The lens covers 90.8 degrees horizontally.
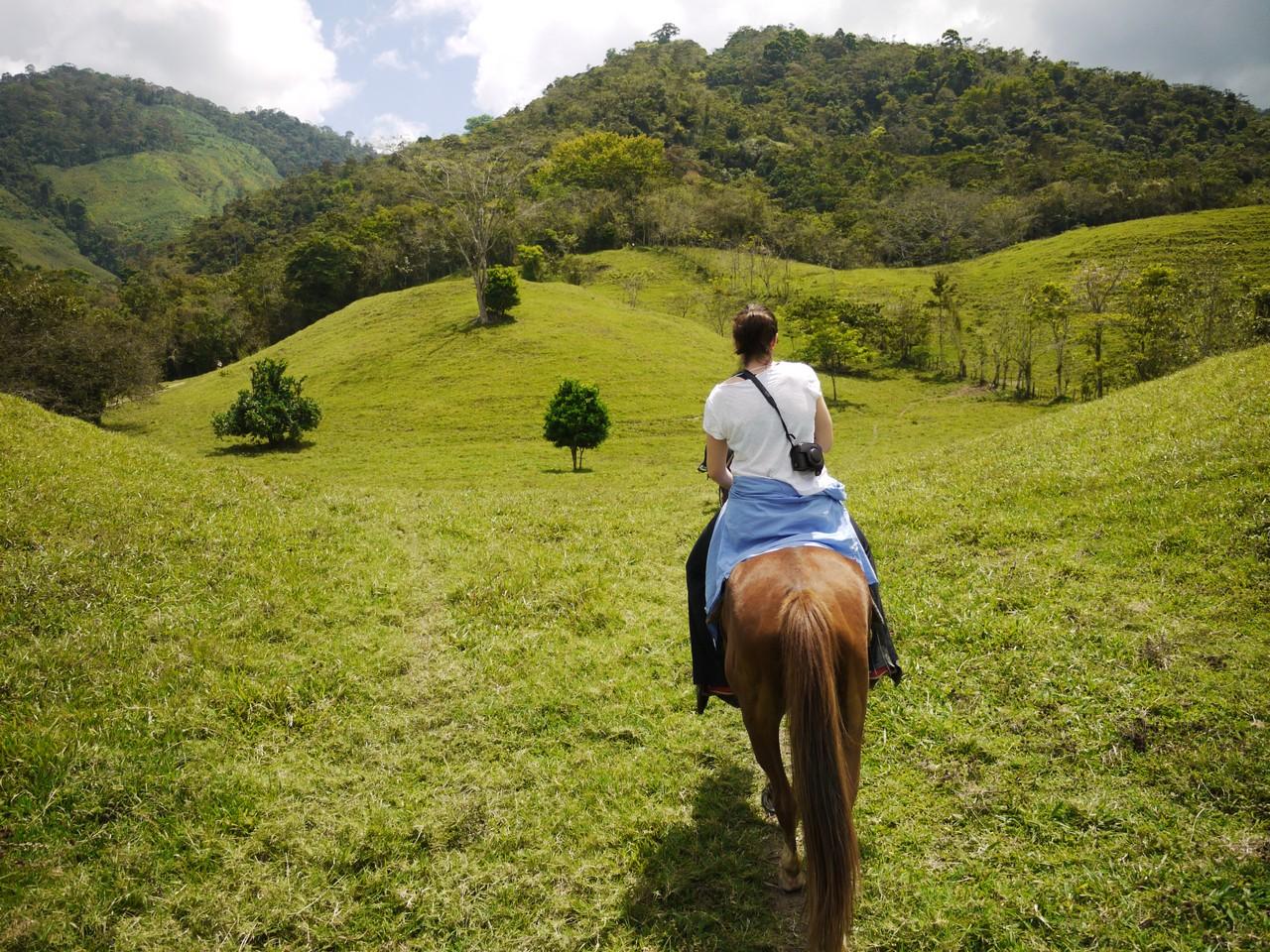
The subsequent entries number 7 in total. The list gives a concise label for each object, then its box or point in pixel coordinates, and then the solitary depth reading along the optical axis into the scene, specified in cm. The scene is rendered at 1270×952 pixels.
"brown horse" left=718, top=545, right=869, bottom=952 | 315
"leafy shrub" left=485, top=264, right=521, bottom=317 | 5194
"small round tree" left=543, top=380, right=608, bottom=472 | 3028
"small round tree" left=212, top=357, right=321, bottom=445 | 3522
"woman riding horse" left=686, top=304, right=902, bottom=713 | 432
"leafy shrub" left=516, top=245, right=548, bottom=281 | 6788
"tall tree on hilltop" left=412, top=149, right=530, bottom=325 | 5366
